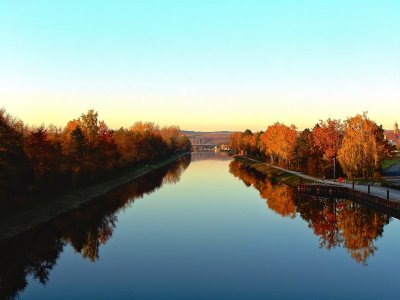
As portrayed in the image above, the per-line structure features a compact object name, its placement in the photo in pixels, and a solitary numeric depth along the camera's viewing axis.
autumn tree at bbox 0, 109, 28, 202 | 39.22
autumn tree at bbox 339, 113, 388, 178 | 69.62
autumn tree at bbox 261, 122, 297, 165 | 112.34
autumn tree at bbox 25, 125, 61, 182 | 49.47
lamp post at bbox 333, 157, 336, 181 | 74.04
